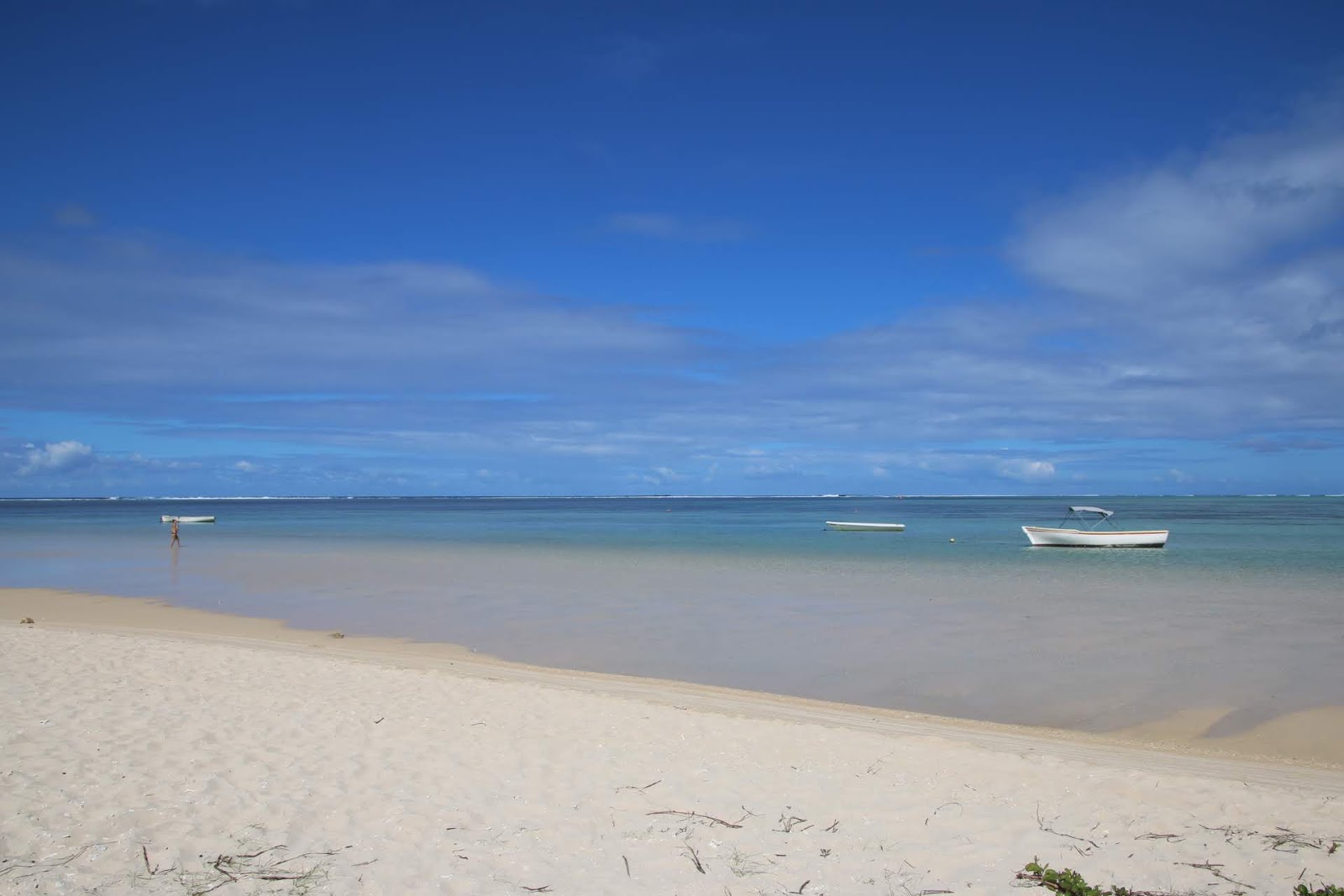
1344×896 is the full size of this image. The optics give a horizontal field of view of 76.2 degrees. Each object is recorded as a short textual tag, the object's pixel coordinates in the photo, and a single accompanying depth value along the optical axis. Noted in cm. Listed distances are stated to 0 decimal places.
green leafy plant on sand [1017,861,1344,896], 520
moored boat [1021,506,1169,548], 4666
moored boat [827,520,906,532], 6284
